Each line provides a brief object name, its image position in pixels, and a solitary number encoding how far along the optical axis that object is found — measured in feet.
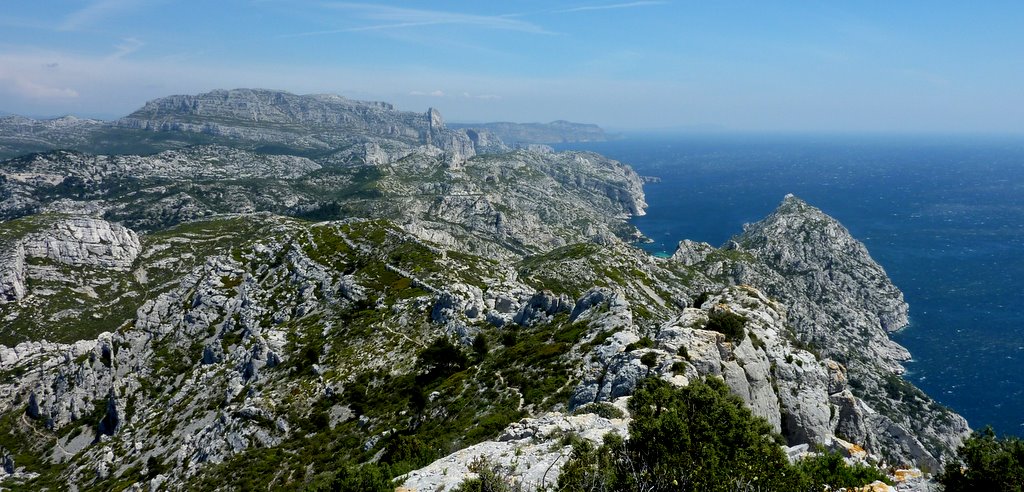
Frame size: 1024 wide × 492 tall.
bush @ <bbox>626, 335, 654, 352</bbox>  159.33
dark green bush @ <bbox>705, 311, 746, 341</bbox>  169.18
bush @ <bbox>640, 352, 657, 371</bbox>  144.05
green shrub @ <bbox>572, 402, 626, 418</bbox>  125.59
